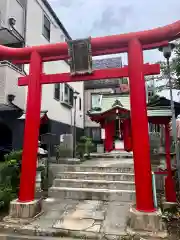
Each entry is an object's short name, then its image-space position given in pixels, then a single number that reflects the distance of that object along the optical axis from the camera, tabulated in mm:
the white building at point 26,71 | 10289
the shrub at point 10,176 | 6777
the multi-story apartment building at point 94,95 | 23125
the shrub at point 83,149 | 13603
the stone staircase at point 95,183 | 7129
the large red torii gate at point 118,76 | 5242
